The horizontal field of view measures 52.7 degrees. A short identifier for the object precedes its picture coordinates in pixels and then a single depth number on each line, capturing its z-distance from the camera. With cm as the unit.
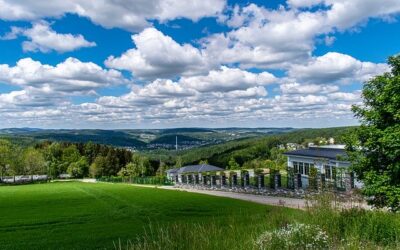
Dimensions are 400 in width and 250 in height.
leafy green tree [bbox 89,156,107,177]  10481
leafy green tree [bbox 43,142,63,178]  10781
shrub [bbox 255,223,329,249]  615
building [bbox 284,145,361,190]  2925
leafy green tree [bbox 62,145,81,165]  11231
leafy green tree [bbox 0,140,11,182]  8938
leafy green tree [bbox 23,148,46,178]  9494
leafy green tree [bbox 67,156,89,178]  10688
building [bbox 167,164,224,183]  5608
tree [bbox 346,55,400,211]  1047
